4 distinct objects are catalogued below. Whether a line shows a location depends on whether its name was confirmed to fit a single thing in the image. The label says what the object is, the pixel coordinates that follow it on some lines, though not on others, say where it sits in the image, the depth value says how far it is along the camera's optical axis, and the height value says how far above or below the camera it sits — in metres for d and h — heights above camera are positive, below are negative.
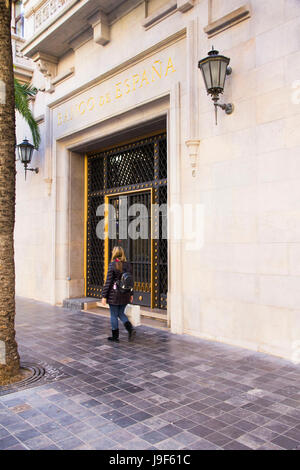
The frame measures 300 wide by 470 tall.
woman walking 6.16 -0.88
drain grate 4.25 -1.70
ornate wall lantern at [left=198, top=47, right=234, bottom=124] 5.70 +2.63
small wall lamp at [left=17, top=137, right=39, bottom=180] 10.84 +2.66
